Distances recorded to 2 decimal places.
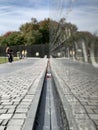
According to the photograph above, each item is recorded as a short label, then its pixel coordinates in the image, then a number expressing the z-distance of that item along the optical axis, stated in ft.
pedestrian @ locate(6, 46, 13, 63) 44.16
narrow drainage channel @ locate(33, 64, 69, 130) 5.95
